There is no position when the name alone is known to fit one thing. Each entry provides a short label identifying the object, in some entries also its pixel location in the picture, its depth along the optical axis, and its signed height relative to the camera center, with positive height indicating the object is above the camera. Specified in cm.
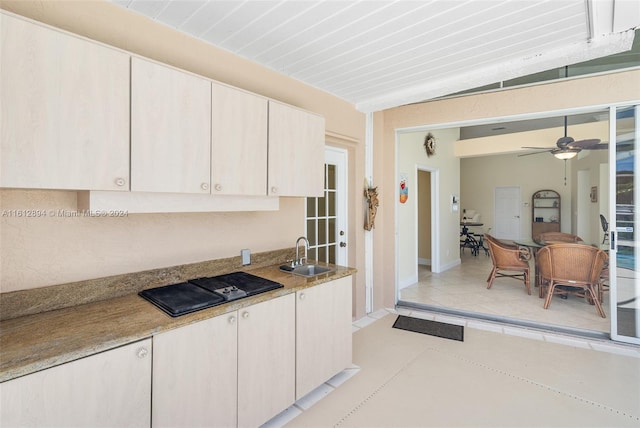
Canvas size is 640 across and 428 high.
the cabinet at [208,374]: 118 -81
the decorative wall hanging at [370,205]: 383 +9
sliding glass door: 307 -20
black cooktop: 165 -50
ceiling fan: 503 +114
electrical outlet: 252 -38
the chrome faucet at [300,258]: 271 -43
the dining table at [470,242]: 828 -84
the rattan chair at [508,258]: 479 -75
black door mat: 335 -135
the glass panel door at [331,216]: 338 -5
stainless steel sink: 251 -50
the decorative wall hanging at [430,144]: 557 +128
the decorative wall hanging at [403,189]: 495 +38
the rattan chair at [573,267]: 381 -72
